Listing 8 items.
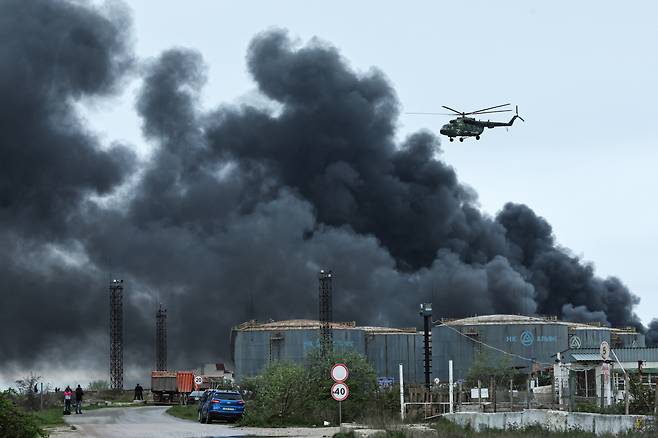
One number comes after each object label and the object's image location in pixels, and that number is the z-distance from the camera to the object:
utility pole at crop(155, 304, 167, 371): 141.88
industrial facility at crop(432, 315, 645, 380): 128.25
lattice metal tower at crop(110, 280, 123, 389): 127.62
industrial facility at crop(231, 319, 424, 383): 132.88
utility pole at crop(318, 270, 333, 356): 117.62
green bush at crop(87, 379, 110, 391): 172.31
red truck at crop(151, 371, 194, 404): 113.18
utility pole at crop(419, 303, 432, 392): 82.88
